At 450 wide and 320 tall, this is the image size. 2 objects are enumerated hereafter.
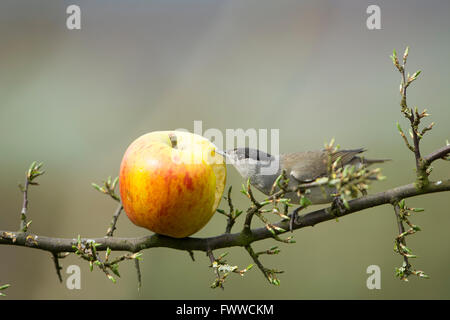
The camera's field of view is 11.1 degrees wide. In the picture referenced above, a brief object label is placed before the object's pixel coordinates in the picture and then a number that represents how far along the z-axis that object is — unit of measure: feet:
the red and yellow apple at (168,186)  4.79
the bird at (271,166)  5.08
